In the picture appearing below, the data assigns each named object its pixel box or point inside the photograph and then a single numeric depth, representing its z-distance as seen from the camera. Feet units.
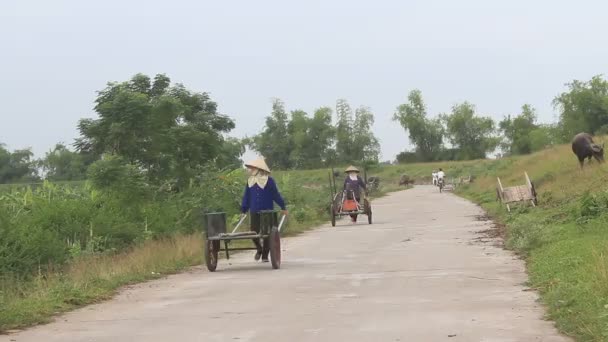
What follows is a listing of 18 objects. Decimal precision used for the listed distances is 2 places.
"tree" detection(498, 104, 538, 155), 386.05
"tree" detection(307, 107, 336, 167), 377.09
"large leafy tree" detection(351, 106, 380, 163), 357.82
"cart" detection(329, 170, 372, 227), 83.92
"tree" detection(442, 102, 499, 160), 402.52
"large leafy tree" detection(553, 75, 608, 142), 257.75
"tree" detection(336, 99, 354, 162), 361.51
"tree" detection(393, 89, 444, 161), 402.52
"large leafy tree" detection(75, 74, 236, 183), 68.85
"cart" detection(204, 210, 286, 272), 42.86
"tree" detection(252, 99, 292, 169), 384.47
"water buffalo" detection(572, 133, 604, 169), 98.43
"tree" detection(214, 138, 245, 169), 82.69
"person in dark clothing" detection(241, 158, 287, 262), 45.80
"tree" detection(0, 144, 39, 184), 222.69
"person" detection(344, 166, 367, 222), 83.82
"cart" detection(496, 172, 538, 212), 79.87
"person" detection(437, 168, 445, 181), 180.62
